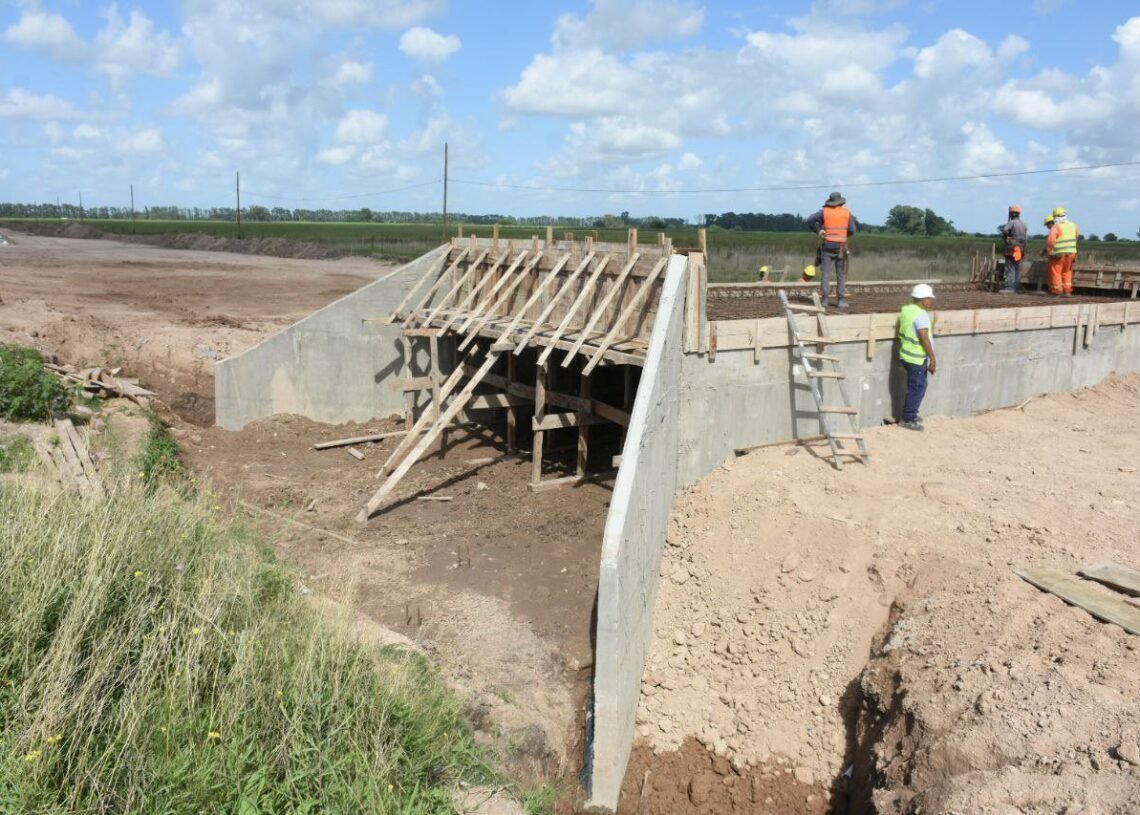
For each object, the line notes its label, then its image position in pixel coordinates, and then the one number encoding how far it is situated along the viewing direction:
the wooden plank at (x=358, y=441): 14.02
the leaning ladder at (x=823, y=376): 10.10
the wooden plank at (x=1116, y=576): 7.00
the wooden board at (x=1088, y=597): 6.47
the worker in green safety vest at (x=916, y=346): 10.76
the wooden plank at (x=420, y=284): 14.42
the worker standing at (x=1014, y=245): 16.83
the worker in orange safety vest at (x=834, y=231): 12.56
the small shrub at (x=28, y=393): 10.93
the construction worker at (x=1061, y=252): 16.70
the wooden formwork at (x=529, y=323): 10.93
